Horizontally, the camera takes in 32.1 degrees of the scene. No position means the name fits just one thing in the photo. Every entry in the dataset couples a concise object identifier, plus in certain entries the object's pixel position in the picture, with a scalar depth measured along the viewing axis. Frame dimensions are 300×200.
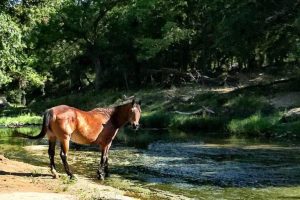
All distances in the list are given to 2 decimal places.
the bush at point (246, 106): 38.03
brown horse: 15.02
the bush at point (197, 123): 35.41
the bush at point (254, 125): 31.53
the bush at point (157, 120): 38.91
